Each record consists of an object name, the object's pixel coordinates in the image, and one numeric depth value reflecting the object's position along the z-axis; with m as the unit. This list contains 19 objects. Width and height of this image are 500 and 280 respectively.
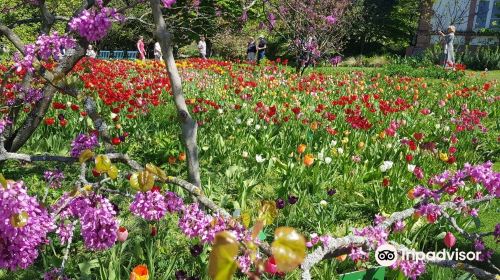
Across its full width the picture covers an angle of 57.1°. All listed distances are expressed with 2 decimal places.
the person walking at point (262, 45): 18.50
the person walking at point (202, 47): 19.17
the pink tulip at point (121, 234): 2.21
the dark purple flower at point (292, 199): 2.78
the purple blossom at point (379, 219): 1.93
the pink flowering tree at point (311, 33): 12.85
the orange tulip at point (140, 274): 1.81
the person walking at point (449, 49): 14.53
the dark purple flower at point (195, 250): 2.29
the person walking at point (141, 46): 17.25
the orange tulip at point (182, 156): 3.56
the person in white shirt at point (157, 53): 17.35
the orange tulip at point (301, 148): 3.67
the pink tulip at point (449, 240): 1.86
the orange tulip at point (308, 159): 3.40
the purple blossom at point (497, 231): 1.82
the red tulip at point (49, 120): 4.02
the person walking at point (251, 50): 18.58
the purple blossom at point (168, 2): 2.48
